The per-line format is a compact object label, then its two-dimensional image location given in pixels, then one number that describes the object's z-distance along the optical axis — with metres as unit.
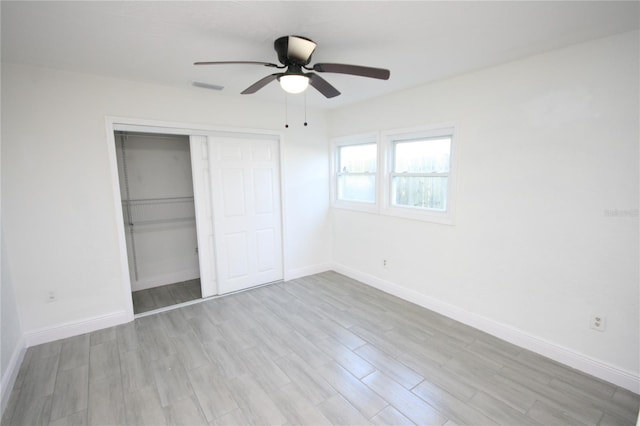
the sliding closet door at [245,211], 3.78
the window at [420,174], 3.21
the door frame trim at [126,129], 3.00
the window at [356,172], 4.09
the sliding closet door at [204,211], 3.61
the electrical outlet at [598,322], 2.24
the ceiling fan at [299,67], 1.85
